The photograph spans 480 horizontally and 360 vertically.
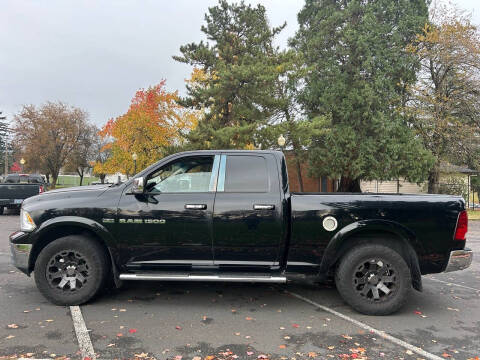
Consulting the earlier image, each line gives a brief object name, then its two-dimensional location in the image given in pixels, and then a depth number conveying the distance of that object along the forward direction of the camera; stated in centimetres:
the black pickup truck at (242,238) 459
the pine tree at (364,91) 2445
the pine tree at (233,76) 1917
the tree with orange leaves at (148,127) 2572
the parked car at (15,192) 1537
